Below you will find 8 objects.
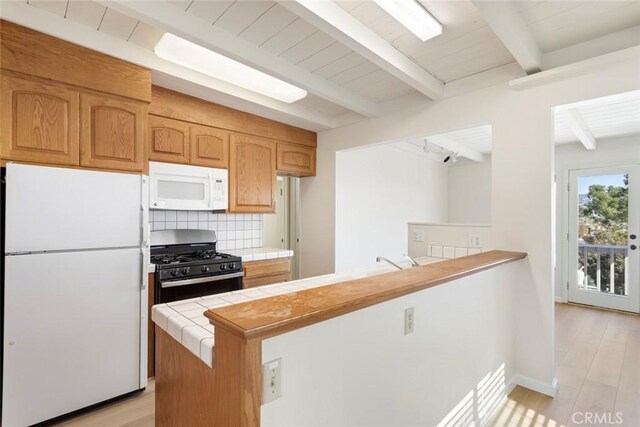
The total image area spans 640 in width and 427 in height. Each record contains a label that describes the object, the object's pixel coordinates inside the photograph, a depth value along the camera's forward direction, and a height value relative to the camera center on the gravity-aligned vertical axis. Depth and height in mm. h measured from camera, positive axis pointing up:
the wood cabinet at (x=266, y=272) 3068 -578
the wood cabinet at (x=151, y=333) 2375 -890
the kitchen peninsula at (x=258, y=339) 843 -403
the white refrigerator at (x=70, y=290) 1743 -457
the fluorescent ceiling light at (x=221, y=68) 2213 +1165
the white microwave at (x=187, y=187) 2631 +245
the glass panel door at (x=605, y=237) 4094 -296
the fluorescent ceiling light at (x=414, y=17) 1661 +1110
